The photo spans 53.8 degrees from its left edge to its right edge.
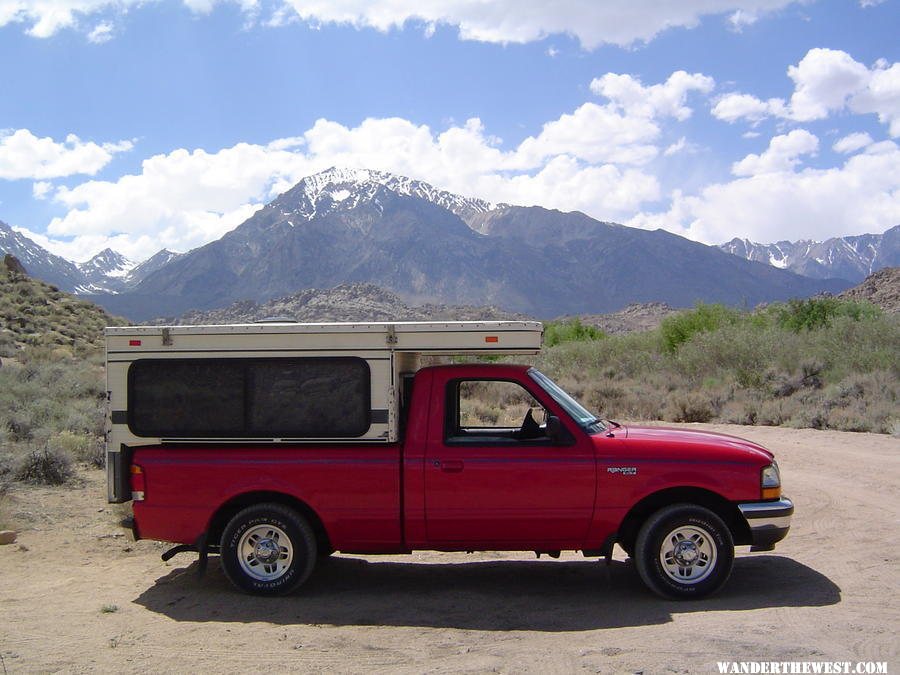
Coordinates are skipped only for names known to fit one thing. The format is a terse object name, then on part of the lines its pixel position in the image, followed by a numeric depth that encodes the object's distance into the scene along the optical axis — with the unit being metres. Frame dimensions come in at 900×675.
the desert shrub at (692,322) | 34.81
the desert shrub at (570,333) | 43.81
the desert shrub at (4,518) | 9.91
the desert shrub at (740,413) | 19.73
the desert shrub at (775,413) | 19.27
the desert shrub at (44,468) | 12.58
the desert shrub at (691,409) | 20.92
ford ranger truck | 6.92
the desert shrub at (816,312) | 32.12
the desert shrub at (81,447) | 14.20
